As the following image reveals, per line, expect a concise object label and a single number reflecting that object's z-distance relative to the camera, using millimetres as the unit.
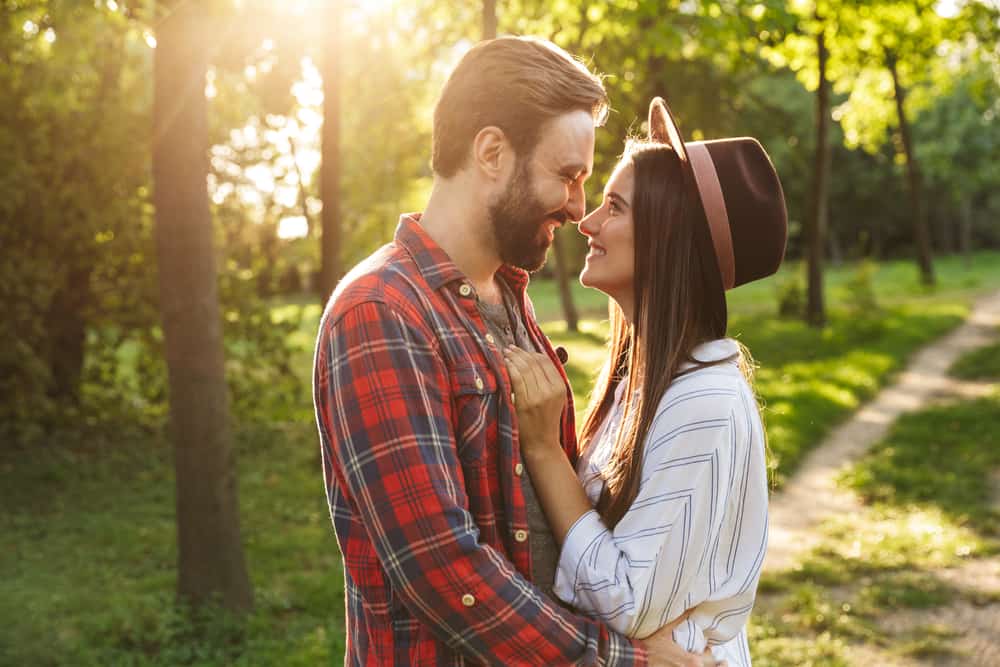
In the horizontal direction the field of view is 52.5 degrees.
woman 2236
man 1929
